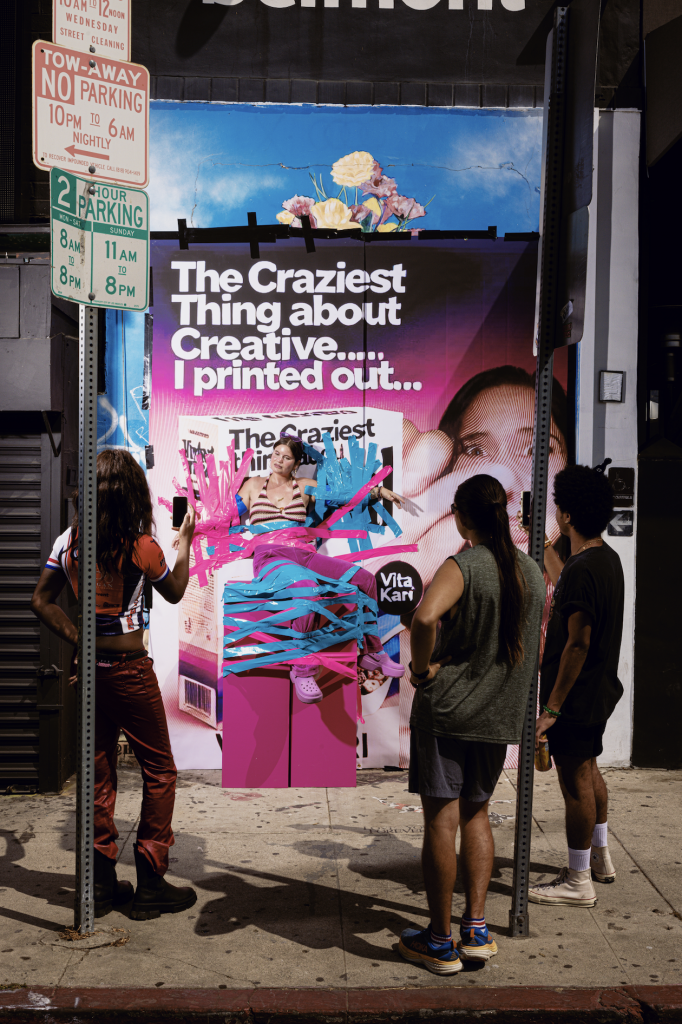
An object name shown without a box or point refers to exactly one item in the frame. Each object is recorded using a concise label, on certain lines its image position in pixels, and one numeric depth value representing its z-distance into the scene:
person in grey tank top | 3.63
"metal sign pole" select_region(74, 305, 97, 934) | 3.88
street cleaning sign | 3.73
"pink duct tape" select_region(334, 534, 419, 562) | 6.40
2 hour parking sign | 3.70
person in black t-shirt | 4.31
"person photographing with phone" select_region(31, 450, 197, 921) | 4.16
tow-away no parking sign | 3.66
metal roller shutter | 5.89
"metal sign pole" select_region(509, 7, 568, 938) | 4.06
